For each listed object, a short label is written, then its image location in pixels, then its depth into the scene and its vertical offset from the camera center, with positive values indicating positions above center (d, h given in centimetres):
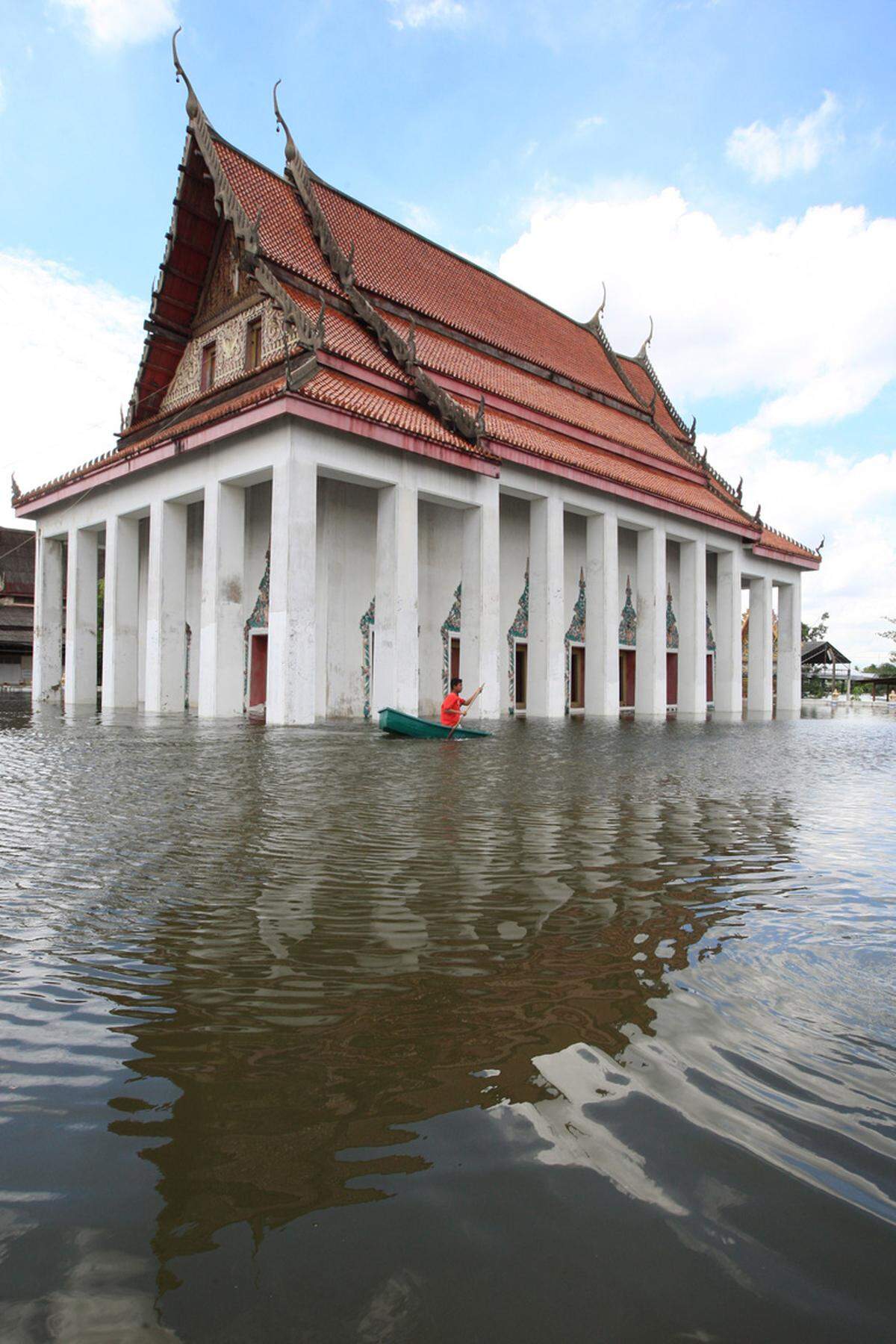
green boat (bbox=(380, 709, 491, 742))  1123 -37
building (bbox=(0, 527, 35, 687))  3528 +387
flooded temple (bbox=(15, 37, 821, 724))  1468 +401
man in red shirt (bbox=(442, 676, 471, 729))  1140 -15
